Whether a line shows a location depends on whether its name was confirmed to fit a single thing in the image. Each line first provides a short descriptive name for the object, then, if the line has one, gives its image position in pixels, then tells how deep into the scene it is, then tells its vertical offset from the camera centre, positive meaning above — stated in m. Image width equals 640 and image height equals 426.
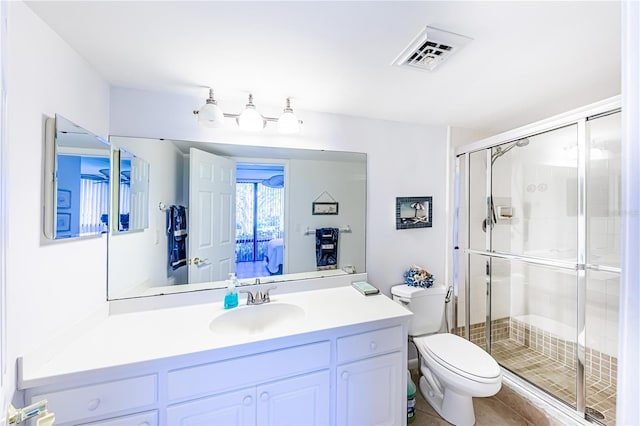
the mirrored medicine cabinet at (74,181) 1.02 +0.13
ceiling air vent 1.04 +0.72
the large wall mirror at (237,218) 1.54 -0.03
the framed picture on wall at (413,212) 2.09 +0.02
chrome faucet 1.57 -0.51
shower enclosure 1.61 -0.28
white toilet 1.51 -0.90
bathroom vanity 0.98 -0.66
